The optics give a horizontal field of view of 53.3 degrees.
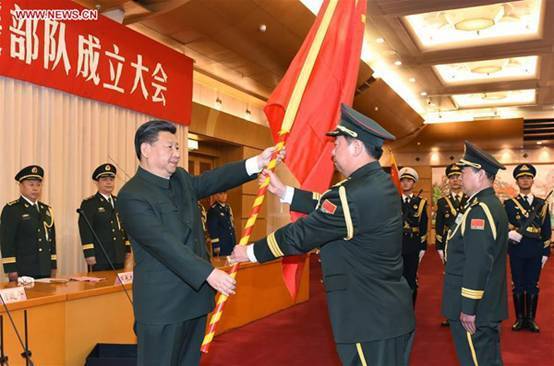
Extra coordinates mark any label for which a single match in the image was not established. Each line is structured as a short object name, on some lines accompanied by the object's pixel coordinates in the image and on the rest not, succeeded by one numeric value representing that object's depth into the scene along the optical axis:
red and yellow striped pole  2.03
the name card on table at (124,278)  3.35
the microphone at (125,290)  3.23
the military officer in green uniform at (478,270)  2.54
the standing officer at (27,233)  4.07
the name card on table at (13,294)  2.53
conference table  2.59
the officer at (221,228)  7.73
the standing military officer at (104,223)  4.76
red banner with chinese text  4.45
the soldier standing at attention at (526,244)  4.91
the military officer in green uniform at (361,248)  1.82
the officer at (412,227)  5.34
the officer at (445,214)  5.75
